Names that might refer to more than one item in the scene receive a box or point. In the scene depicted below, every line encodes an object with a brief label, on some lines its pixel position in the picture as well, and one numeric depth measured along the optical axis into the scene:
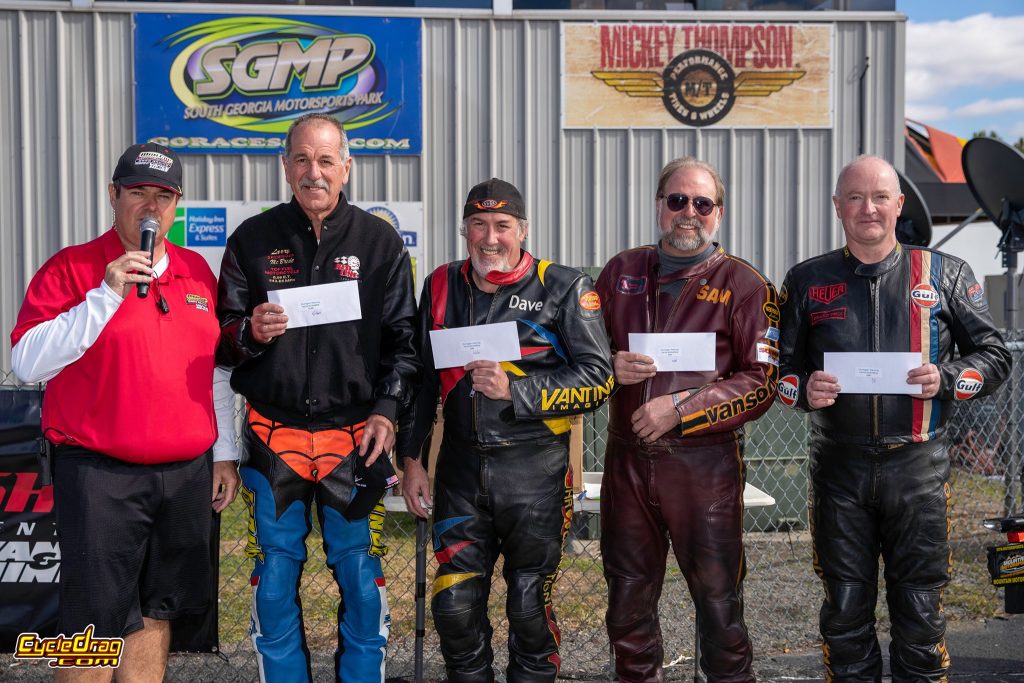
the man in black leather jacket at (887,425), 3.18
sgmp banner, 7.14
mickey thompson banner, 7.33
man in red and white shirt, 2.77
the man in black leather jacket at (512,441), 3.06
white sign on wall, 7.15
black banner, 3.58
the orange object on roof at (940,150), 15.38
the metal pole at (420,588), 3.59
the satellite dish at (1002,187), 5.10
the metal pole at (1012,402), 5.34
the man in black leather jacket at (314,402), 3.06
